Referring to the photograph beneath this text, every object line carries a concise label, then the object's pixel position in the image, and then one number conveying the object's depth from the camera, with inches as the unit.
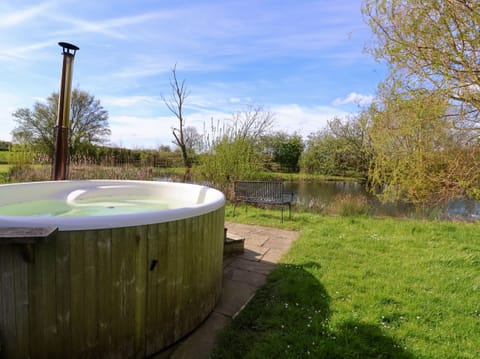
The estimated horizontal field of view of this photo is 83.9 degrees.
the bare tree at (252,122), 344.5
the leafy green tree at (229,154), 330.0
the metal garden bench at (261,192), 226.8
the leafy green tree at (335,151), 563.8
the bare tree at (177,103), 447.8
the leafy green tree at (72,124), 563.2
